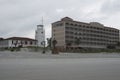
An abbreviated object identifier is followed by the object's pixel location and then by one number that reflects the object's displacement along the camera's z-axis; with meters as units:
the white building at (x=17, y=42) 62.20
